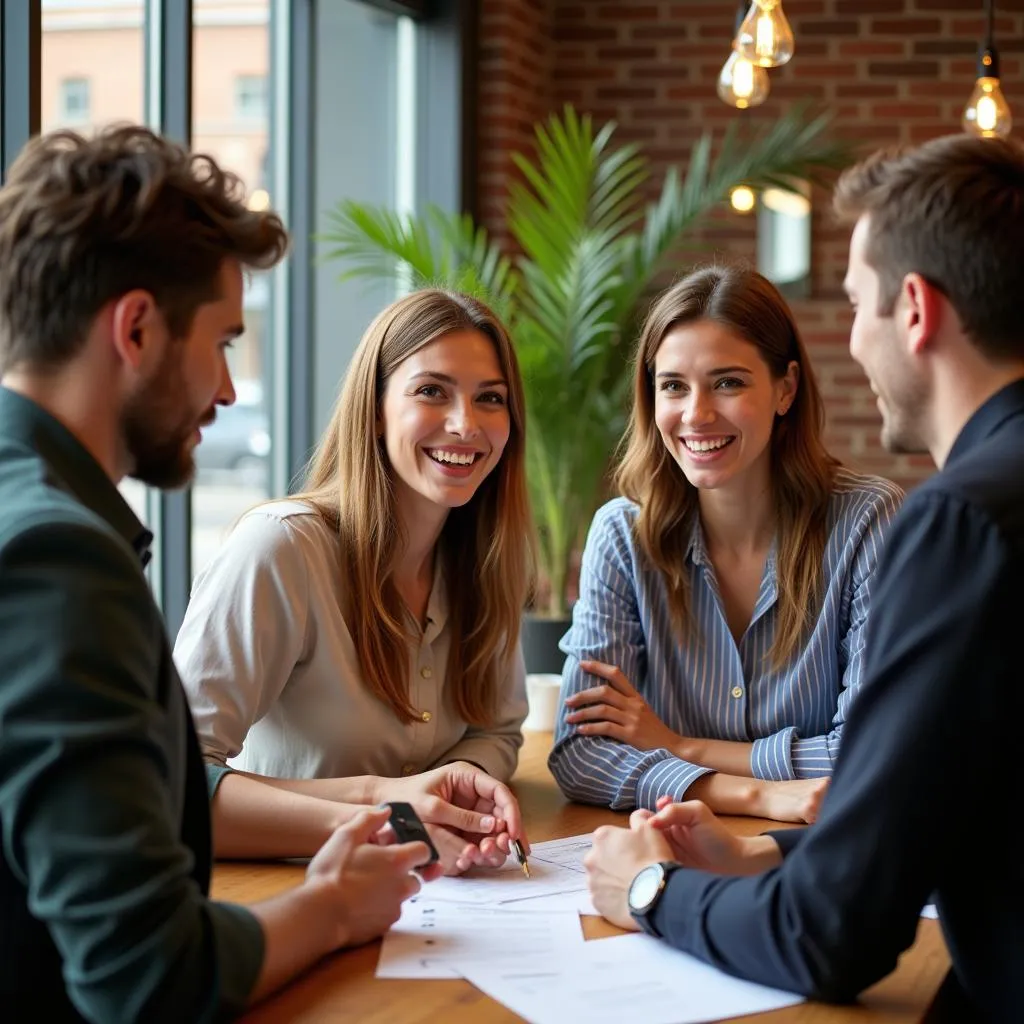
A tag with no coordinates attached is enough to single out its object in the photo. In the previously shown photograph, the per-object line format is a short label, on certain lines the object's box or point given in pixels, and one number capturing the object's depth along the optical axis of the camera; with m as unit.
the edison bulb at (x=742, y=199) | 4.29
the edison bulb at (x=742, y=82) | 2.71
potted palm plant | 4.18
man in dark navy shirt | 1.25
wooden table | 1.35
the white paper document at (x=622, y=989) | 1.35
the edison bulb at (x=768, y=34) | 2.48
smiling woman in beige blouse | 1.91
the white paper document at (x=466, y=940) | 1.47
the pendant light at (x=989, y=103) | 3.08
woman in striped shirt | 2.28
